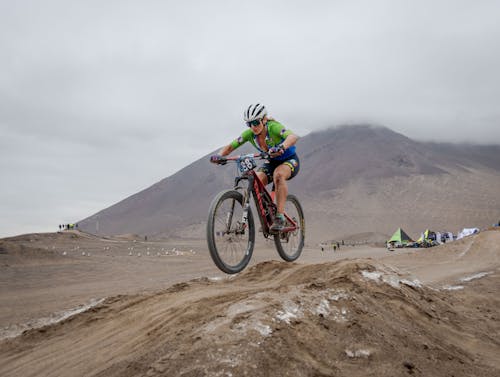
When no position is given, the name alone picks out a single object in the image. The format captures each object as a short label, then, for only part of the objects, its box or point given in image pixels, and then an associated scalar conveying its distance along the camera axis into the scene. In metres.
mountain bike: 6.10
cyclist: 6.81
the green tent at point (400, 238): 51.07
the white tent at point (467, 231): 41.97
